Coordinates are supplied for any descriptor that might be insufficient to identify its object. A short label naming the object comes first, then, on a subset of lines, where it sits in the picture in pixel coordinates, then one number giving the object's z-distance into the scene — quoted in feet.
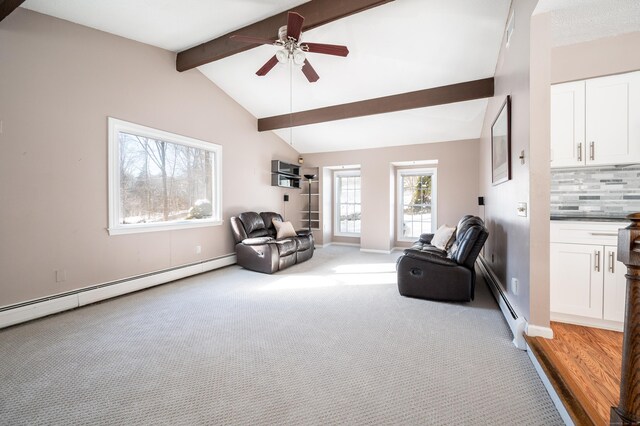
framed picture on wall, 8.61
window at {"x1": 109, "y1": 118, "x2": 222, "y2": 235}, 11.31
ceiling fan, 8.30
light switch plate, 7.06
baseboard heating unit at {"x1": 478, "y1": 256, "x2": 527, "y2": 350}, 6.95
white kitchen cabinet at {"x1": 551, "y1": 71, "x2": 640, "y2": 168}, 7.70
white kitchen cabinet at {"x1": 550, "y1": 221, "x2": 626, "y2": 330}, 7.52
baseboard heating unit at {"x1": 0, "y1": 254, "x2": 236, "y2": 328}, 8.57
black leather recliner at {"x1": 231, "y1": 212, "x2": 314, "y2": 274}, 14.74
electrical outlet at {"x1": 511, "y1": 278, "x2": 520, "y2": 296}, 7.85
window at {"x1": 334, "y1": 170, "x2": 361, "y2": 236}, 24.32
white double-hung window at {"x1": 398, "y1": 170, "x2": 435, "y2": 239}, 21.67
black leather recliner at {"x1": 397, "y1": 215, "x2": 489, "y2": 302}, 10.01
